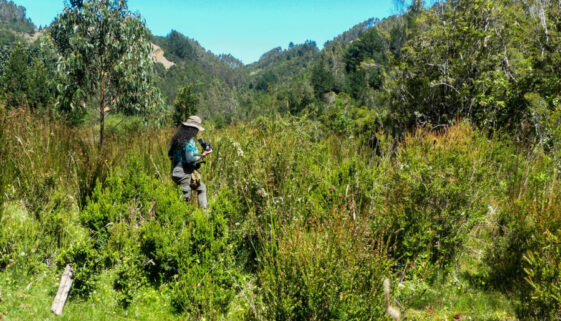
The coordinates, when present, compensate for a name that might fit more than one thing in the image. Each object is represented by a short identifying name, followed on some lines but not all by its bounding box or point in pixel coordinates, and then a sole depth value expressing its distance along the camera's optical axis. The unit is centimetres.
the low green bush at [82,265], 295
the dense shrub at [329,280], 228
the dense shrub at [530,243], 245
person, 439
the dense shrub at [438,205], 353
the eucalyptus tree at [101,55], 773
